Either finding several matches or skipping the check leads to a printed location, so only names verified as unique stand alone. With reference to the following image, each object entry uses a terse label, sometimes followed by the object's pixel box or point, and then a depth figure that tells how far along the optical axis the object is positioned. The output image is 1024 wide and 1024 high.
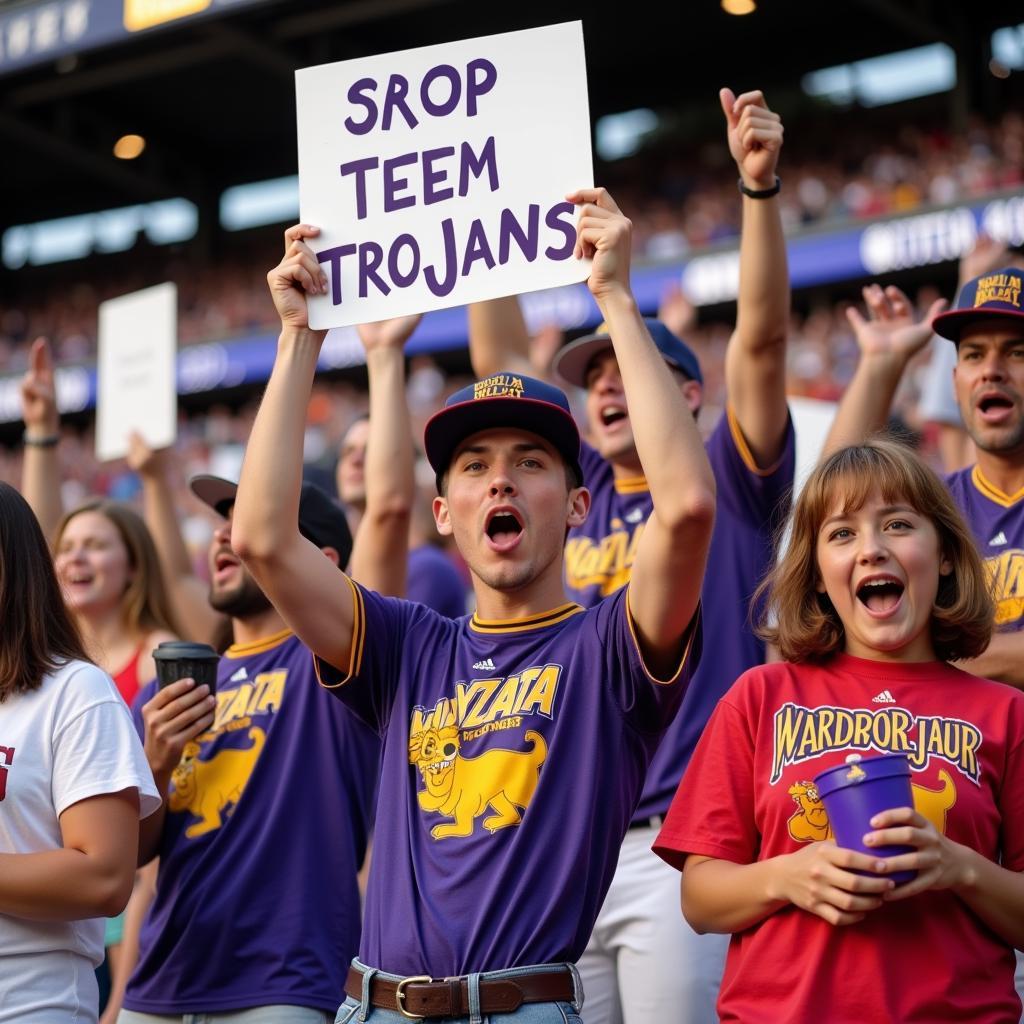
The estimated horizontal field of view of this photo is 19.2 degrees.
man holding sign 5.00
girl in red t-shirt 4.57
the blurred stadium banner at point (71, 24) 28.00
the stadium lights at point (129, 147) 44.20
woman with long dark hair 5.12
